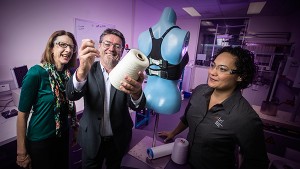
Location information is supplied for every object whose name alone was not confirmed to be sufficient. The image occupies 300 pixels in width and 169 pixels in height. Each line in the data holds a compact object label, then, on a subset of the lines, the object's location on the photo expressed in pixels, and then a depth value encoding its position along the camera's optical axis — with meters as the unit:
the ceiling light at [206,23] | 6.63
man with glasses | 1.17
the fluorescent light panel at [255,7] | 4.29
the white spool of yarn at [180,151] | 1.22
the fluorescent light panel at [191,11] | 5.13
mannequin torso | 1.40
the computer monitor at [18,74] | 2.02
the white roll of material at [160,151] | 1.29
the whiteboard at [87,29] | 2.99
